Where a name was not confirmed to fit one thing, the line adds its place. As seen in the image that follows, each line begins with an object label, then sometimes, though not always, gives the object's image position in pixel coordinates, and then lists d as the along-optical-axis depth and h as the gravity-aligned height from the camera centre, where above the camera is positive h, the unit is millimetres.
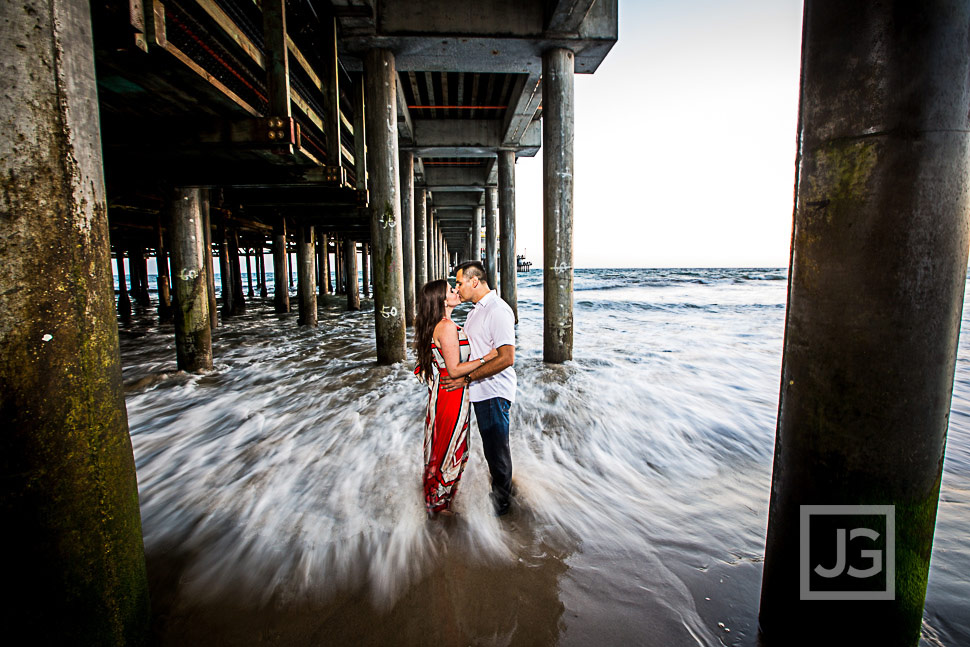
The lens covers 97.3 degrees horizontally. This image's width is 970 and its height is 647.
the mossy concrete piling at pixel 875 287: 1253 -60
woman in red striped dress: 2551 -697
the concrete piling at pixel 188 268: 5996 +84
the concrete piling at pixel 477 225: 25495 +2803
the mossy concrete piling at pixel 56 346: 1164 -204
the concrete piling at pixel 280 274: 12422 -27
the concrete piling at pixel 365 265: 28145 +459
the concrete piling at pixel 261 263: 27711 +719
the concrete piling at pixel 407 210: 12238 +1834
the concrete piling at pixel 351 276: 16375 -150
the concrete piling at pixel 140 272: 19864 +121
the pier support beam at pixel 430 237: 22806 +1921
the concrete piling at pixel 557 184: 6637 +1341
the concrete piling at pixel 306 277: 11203 -105
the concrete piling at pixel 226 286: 14023 -414
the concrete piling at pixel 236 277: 14329 -125
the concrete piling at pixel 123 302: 14856 -966
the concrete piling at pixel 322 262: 14836 +421
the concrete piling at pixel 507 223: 12875 +1449
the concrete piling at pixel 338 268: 27922 +329
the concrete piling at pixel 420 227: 17703 +1883
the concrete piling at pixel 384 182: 6523 +1373
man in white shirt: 2582 -595
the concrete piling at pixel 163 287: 13734 -422
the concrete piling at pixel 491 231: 16438 +1563
